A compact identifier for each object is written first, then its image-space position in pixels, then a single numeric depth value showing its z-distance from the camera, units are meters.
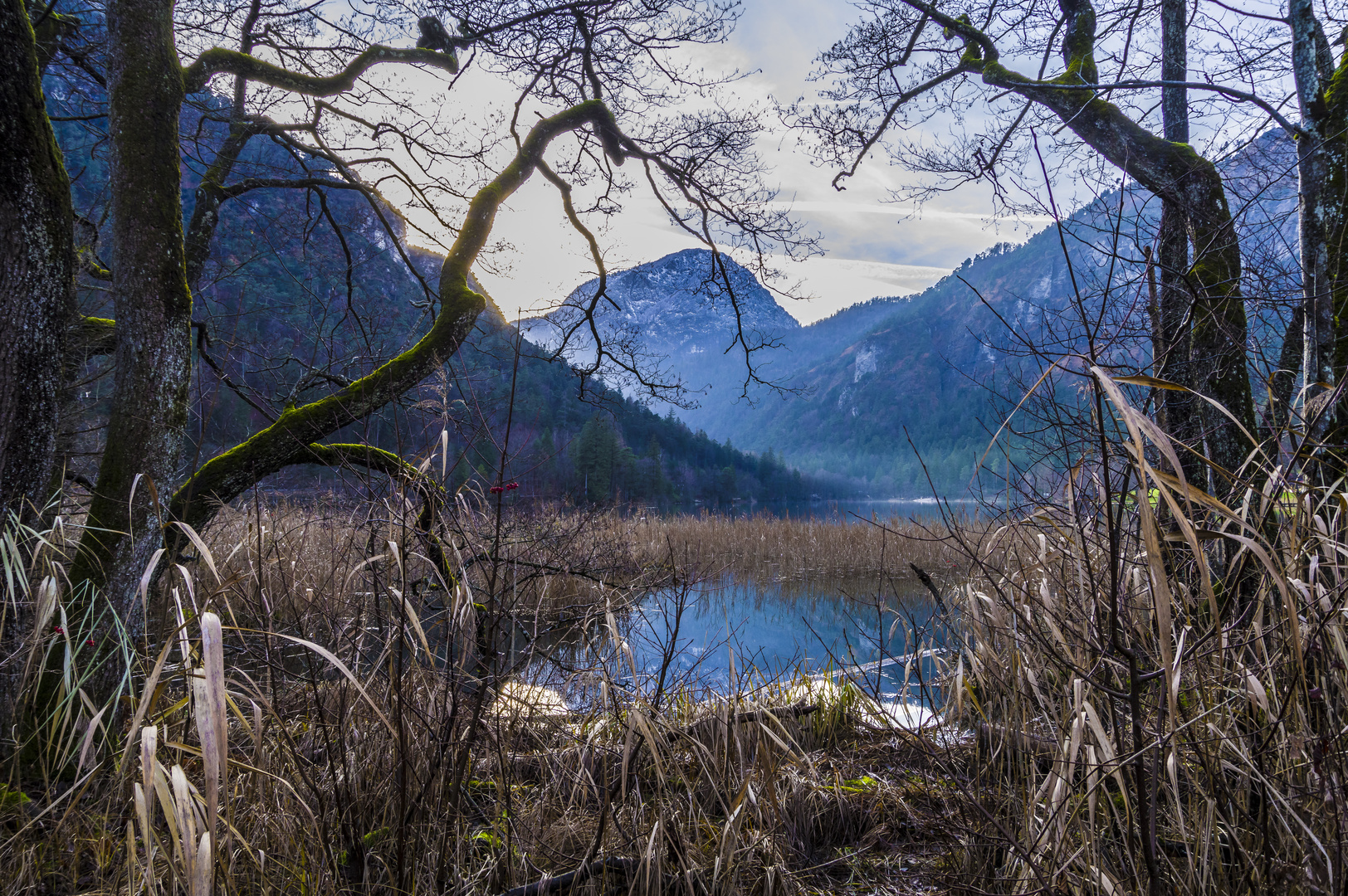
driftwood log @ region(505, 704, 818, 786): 2.07
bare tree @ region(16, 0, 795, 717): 2.64
